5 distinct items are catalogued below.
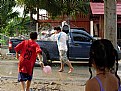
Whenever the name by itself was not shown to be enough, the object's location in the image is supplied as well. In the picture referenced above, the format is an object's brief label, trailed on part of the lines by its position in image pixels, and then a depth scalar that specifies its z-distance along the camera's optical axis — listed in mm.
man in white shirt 11336
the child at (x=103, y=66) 2566
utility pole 4934
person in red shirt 7105
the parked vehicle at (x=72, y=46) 13688
